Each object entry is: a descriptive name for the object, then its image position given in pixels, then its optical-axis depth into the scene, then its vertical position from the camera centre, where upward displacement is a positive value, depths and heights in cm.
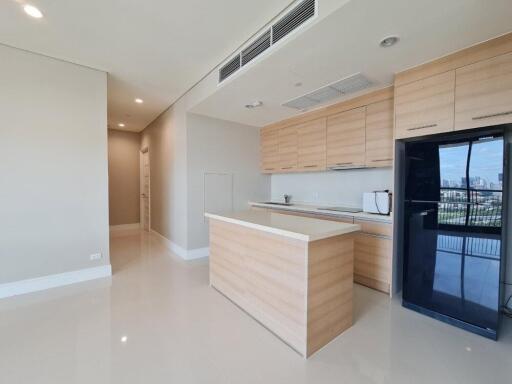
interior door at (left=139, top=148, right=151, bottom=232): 618 -20
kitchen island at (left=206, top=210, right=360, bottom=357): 177 -78
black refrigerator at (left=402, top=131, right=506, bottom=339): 197 -41
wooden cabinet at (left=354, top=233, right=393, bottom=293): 273 -94
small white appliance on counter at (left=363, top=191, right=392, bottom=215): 290 -23
